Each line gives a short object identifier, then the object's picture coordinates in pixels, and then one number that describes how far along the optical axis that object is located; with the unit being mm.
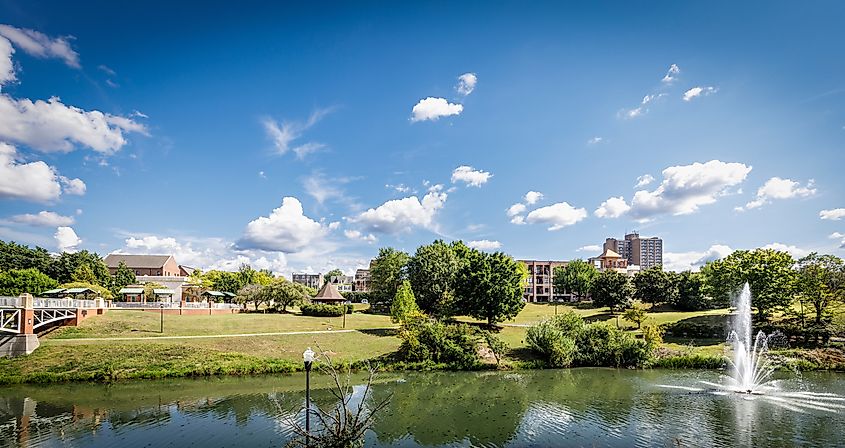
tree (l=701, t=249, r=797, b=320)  46812
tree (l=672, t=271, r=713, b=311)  62531
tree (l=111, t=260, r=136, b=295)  67125
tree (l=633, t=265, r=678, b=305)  64625
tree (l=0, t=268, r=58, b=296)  51638
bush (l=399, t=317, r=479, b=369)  35906
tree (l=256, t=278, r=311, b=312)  57375
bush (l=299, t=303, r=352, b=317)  54875
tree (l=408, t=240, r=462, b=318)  61594
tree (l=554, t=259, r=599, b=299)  90875
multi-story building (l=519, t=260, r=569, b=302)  105062
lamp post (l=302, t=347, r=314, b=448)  14351
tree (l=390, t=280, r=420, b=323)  43812
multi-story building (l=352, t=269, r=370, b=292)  155550
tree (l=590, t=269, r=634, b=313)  62969
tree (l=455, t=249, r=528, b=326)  50188
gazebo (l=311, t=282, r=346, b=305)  62156
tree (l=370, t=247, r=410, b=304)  67938
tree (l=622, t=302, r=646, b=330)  45812
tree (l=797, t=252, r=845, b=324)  44938
